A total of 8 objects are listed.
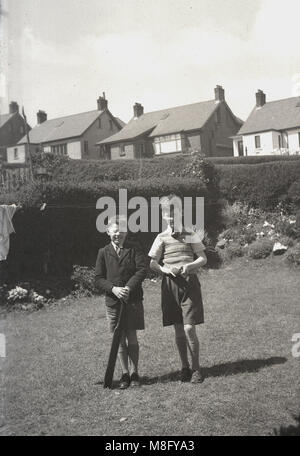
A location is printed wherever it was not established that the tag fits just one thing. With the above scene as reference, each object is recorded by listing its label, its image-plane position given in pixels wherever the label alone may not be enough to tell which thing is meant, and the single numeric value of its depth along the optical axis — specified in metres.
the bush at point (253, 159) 27.90
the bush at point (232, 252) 13.89
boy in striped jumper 5.27
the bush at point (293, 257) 12.18
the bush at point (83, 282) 11.61
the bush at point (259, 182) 15.66
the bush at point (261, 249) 13.42
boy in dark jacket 5.31
